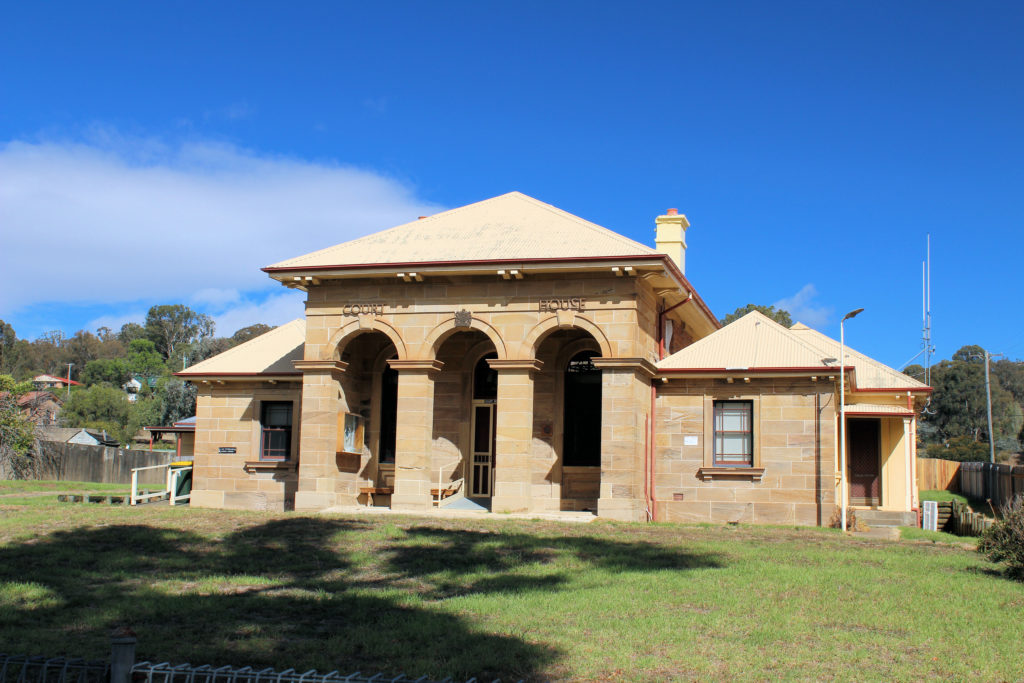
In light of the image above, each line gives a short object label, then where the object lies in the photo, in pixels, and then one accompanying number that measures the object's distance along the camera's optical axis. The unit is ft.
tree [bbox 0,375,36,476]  122.31
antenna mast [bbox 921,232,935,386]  119.98
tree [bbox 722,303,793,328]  213.54
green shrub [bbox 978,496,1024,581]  40.37
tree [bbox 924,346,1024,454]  226.79
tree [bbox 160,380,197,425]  218.59
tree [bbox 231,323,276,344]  329.72
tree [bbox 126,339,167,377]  382.63
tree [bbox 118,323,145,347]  421.59
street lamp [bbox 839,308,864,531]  64.28
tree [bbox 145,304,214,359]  413.59
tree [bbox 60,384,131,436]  250.66
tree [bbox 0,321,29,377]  222.58
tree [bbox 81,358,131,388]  369.30
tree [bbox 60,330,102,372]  394.93
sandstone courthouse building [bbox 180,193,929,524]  67.00
